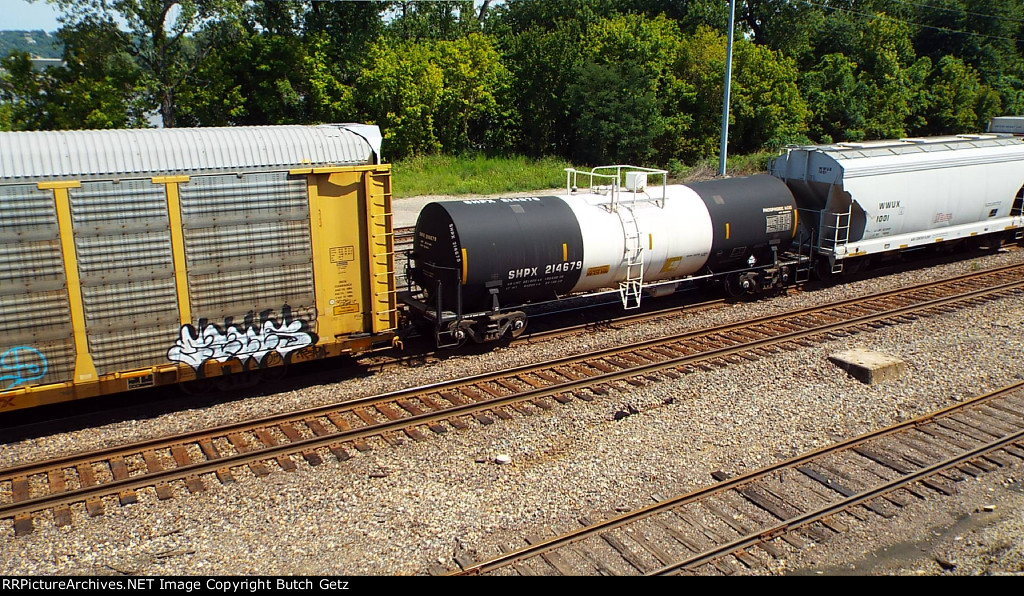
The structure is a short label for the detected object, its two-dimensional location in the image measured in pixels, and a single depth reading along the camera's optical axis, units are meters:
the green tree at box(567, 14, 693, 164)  40.69
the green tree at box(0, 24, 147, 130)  32.41
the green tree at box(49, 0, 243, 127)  32.88
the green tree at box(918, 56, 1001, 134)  53.16
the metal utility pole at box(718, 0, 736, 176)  26.56
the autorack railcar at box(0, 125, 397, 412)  10.29
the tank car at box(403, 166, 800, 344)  14.27
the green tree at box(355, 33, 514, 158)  40.06
